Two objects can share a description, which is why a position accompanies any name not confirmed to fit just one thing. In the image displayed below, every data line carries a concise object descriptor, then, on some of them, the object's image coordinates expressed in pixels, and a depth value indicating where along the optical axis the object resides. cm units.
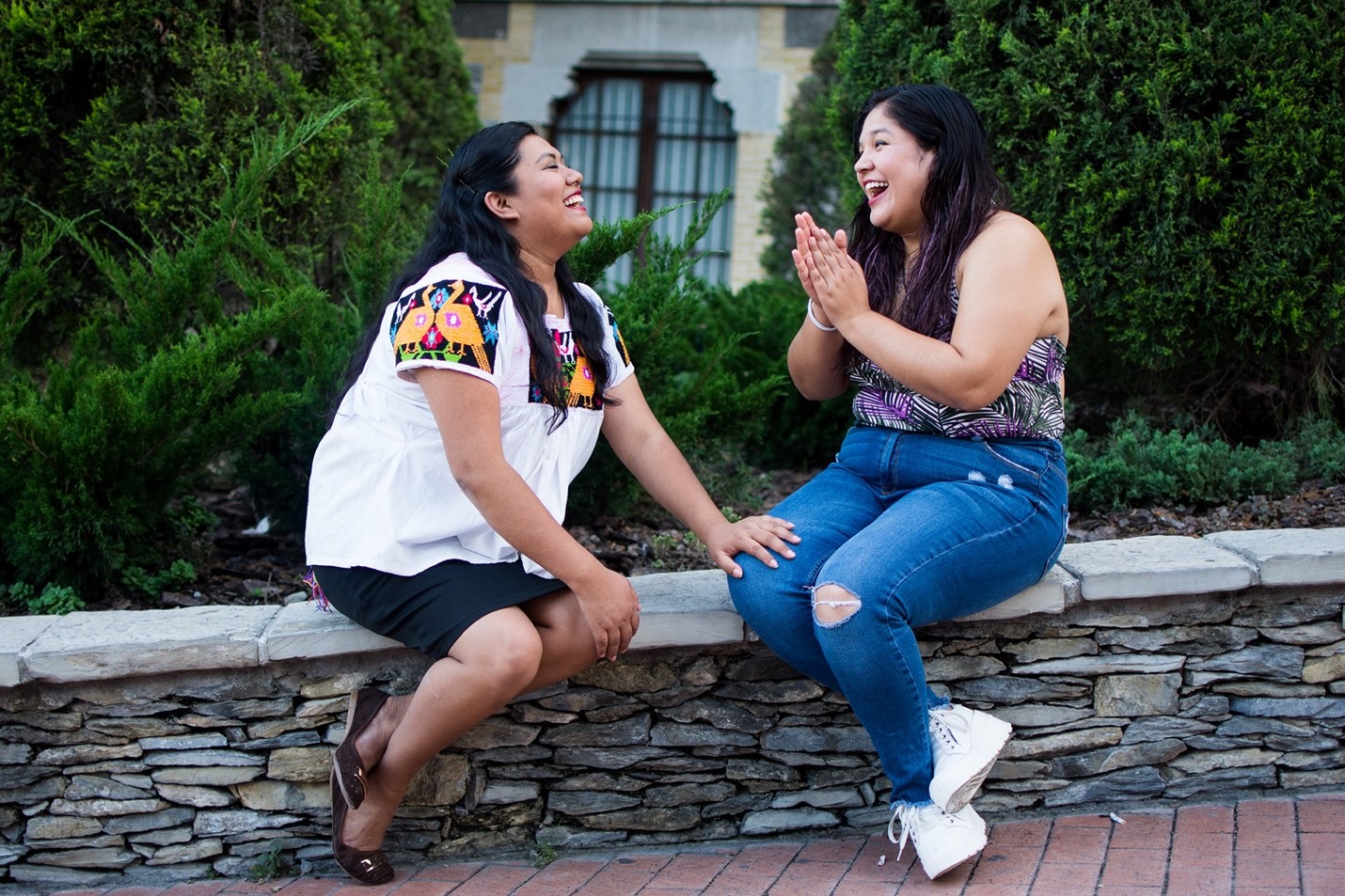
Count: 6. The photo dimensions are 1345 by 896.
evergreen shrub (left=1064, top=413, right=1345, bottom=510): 361
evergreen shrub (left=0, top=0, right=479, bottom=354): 387
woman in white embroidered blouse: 235
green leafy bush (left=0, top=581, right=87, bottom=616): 304
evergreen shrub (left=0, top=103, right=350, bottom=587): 291
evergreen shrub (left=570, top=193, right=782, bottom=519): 352
